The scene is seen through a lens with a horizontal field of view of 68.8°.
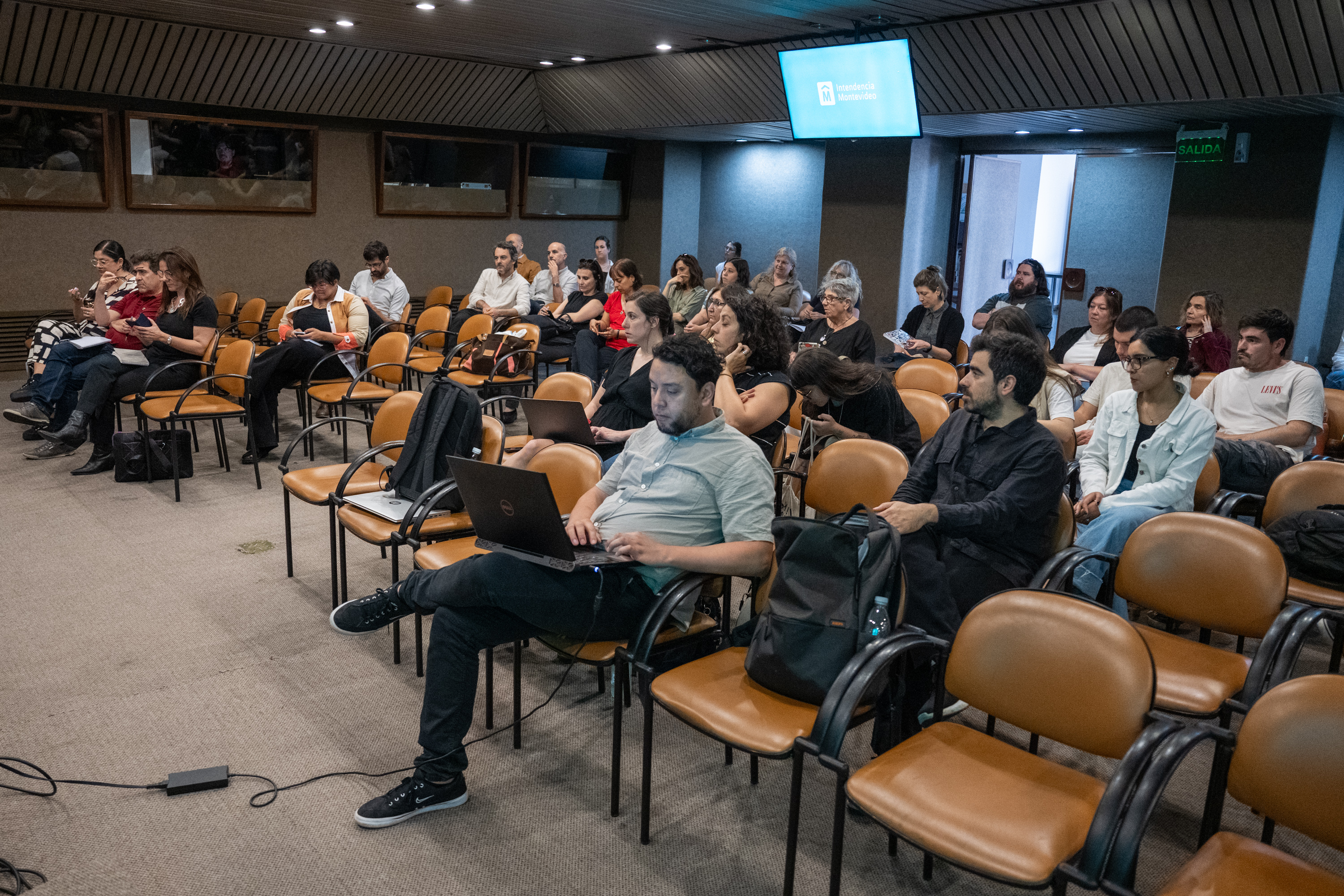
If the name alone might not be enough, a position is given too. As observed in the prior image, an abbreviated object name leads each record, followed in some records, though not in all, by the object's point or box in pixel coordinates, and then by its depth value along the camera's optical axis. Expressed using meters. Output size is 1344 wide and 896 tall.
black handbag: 6.11
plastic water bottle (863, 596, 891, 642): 2.42
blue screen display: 7.88
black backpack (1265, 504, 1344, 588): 3.35
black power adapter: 2.92
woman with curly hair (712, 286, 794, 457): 4.23
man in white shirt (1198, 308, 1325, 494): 4.50
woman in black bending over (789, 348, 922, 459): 4.22
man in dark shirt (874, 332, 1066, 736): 2.93
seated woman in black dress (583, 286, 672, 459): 4.48
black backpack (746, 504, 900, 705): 2.40
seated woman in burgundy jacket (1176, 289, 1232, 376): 6.02
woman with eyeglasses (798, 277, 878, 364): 6.16
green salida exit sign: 8.03
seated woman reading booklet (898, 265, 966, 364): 7.34
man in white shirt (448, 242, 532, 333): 8.91
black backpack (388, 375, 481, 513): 3.95
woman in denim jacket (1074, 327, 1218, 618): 3.73
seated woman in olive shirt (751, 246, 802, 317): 9.55
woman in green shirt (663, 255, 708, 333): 7.63
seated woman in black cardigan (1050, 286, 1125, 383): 6.25
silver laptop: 3.82
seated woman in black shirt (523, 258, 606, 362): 8.19
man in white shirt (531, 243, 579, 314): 9.76
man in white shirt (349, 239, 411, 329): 8.71
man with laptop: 2.79
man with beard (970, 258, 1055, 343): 8.01
